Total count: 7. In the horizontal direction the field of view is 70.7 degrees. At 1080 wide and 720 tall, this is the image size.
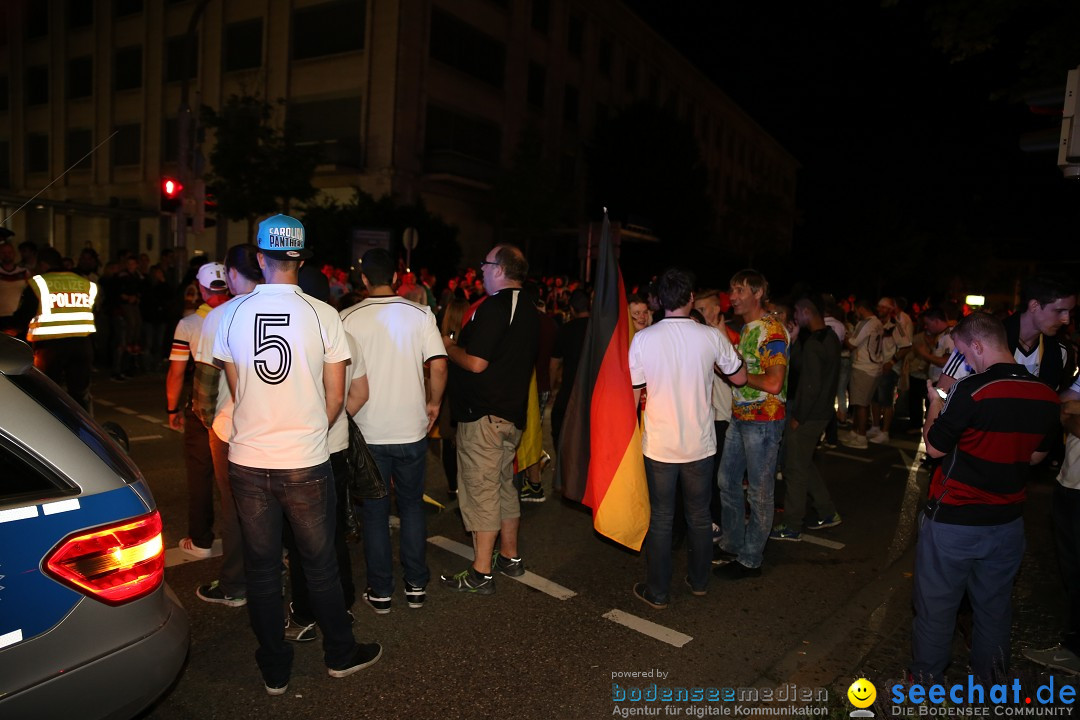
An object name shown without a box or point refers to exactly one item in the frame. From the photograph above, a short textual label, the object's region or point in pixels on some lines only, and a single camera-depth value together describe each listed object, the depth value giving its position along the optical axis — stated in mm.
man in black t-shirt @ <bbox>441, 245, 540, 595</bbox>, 4469
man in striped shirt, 3170
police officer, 6977
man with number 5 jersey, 3205
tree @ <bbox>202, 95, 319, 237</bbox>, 20312
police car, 2295
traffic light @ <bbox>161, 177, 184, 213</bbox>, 14336
